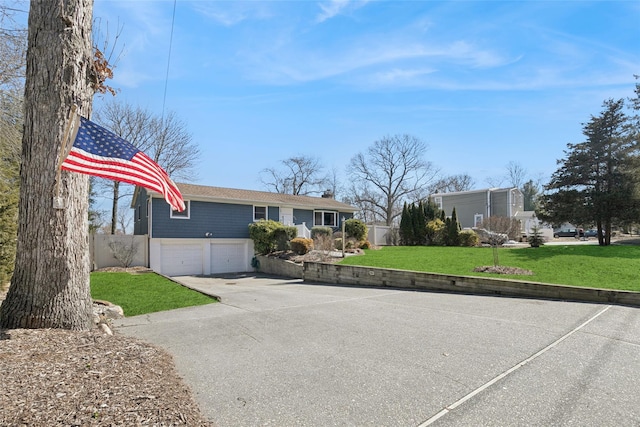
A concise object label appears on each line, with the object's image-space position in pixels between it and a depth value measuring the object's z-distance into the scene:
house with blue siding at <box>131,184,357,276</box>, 19.14
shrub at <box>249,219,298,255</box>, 20.49
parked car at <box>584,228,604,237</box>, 39.62
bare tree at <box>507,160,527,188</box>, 51.12
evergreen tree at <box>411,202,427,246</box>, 23.75
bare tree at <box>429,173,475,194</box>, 45.50
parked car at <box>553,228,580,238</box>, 40.06
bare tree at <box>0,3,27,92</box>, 8.07
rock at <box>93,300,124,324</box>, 7.05
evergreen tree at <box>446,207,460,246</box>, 21.73
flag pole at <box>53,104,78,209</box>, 4.16
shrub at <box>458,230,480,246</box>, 20.97
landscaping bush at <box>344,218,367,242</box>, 21.25
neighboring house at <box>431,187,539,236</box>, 30.78
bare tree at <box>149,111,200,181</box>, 28.31
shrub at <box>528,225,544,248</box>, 18.70
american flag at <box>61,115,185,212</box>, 4.21
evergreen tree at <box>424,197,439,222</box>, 24.19
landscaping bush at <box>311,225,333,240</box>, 20.96
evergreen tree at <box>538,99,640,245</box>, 17.94
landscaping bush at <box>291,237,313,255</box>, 18.84
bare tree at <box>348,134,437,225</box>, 43.28
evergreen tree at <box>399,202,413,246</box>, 24.20
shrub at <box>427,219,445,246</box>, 22.86
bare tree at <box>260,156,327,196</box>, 44.09
